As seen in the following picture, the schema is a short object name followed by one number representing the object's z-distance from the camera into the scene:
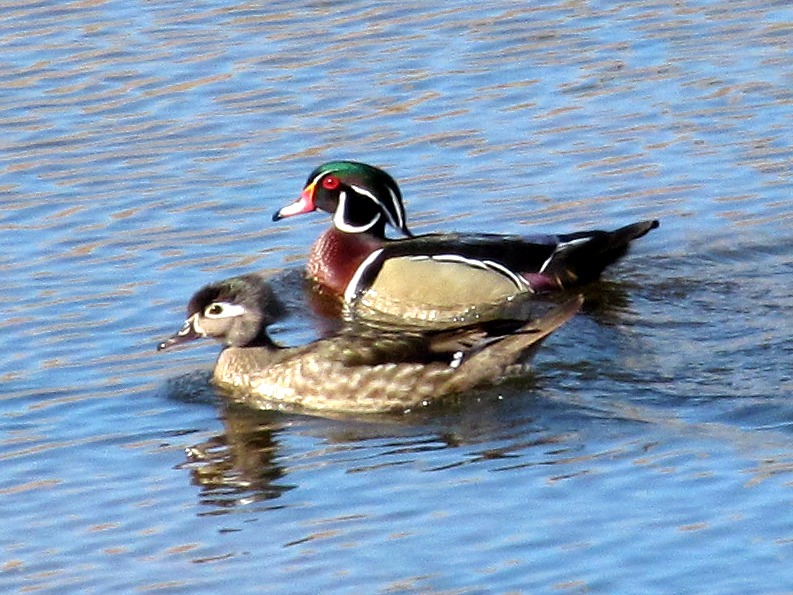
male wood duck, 13.59
